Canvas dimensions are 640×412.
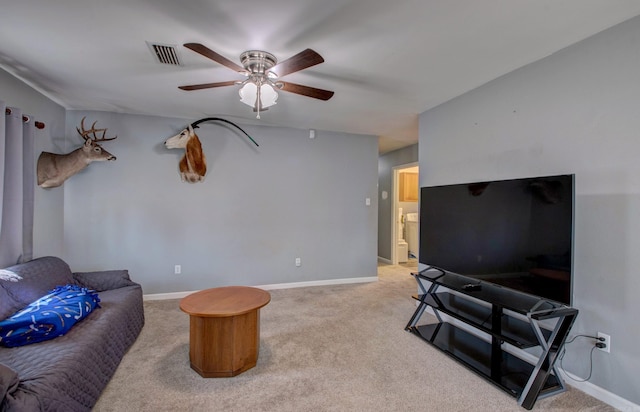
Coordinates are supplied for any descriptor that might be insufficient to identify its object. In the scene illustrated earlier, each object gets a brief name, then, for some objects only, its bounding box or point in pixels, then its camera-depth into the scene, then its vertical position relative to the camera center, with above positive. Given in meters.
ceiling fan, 2.26 +0.92
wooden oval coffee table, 2.21 -1.01
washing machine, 6.82 -0.60
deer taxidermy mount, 3.33 +0.47
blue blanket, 1.84 -0.78
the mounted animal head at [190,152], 3.84 +0.67
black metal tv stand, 1.97 -0.93
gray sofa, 1.44 -0.89
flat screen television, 1.94 -0.20
